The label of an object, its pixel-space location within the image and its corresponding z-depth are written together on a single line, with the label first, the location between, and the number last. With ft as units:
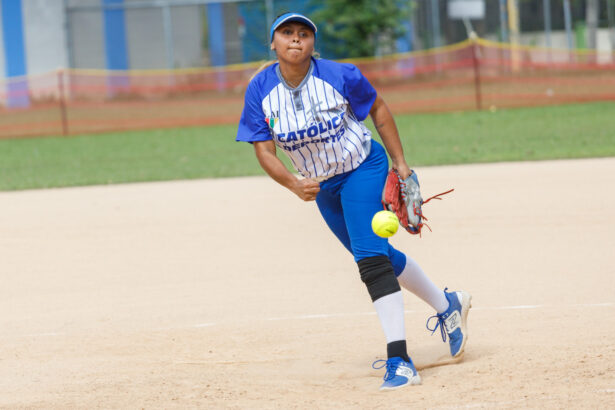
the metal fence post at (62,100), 173.05
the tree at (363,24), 194.29
